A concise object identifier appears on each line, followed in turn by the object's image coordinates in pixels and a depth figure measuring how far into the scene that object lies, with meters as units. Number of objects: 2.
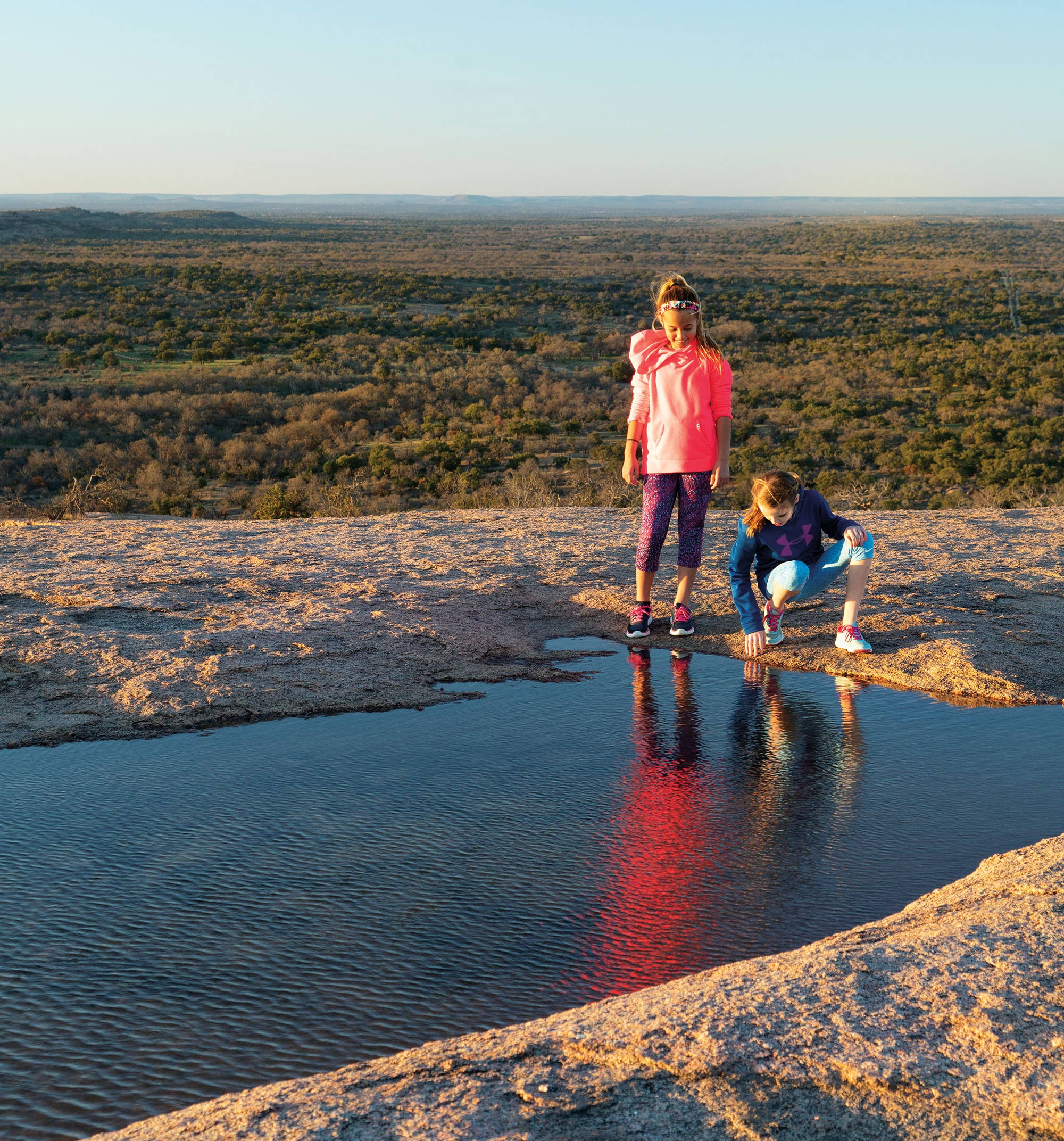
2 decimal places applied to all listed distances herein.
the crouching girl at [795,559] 4.99
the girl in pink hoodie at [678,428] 5.09
